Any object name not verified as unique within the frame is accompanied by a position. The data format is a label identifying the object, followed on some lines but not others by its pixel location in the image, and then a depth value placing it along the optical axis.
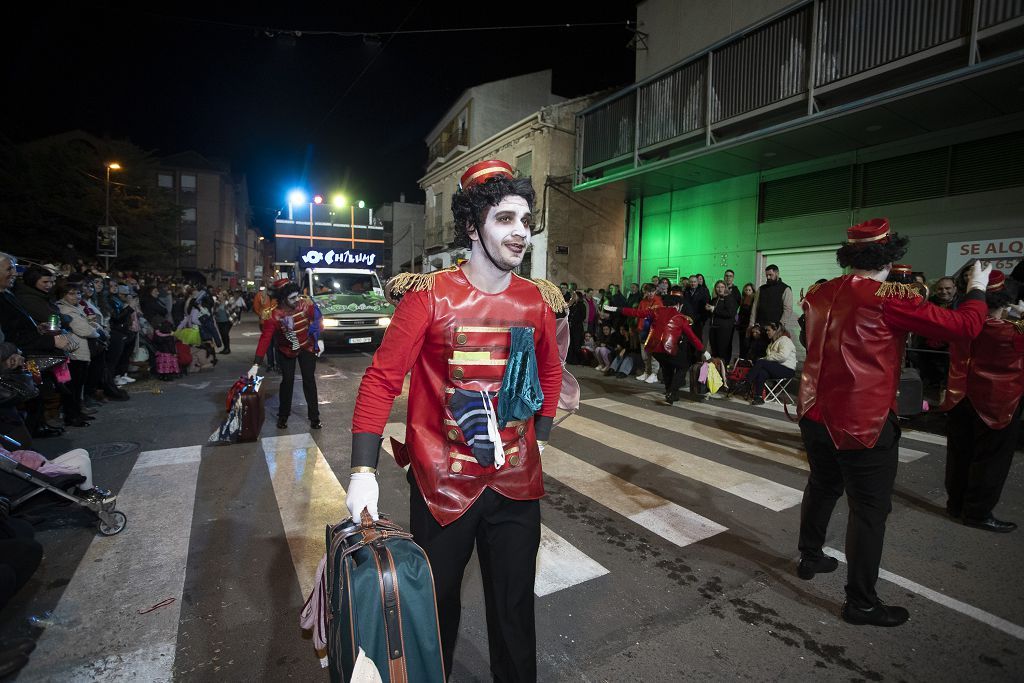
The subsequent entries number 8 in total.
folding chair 9.27
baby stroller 3.58
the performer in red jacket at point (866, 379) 2.93
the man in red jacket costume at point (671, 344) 8.98
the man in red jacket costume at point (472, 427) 2.03
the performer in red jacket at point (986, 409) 4.21
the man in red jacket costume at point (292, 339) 7.18
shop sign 9.61
